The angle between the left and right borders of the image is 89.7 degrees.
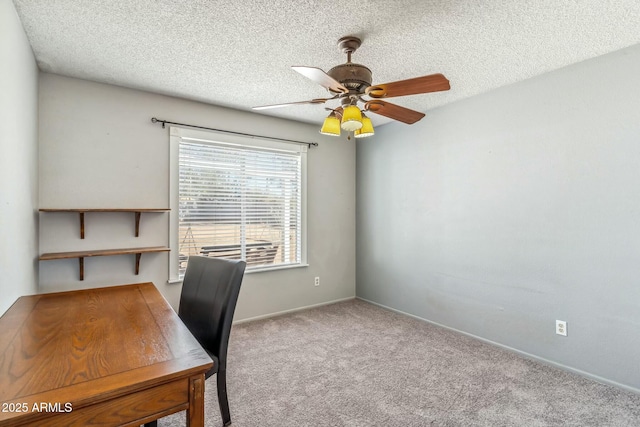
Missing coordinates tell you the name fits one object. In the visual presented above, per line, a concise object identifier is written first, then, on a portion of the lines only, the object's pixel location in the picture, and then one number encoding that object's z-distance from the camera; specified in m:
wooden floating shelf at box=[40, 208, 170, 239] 2.52
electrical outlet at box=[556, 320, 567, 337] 2.51
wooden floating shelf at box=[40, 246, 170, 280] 2.51
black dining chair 1.72
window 3.21
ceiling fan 1.76
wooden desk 0.85
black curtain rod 3.04
